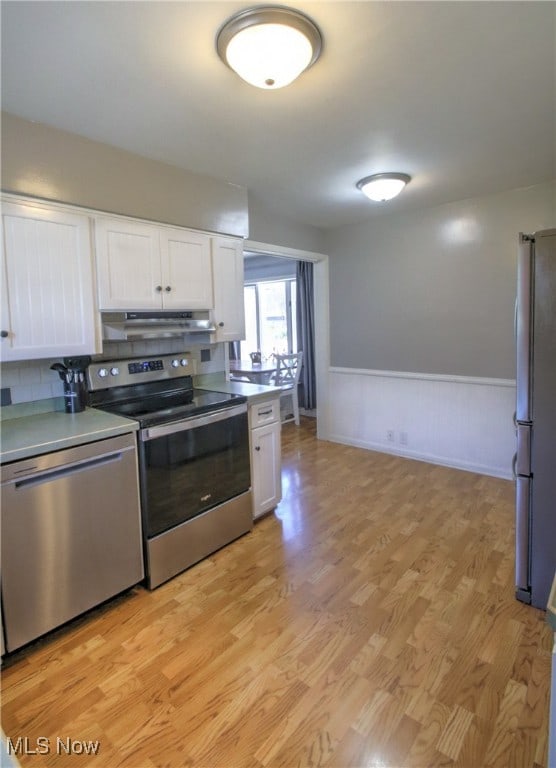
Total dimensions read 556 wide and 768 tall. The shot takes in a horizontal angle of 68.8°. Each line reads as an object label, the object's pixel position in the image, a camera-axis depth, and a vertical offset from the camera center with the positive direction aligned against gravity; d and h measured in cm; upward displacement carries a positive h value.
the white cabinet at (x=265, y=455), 287 -75
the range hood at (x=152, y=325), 235 +20
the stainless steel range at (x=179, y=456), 222 -60
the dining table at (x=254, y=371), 516 -23
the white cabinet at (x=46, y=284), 194 +38
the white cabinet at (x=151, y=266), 230 +56
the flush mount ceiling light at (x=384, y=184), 283 +117
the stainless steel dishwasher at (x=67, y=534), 173 -81
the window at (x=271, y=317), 626 +58
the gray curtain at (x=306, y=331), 570 +30
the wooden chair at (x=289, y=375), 540 -31
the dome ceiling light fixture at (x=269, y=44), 137 +110
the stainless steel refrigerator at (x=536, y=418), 187 -35
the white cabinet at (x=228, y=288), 289 +49
